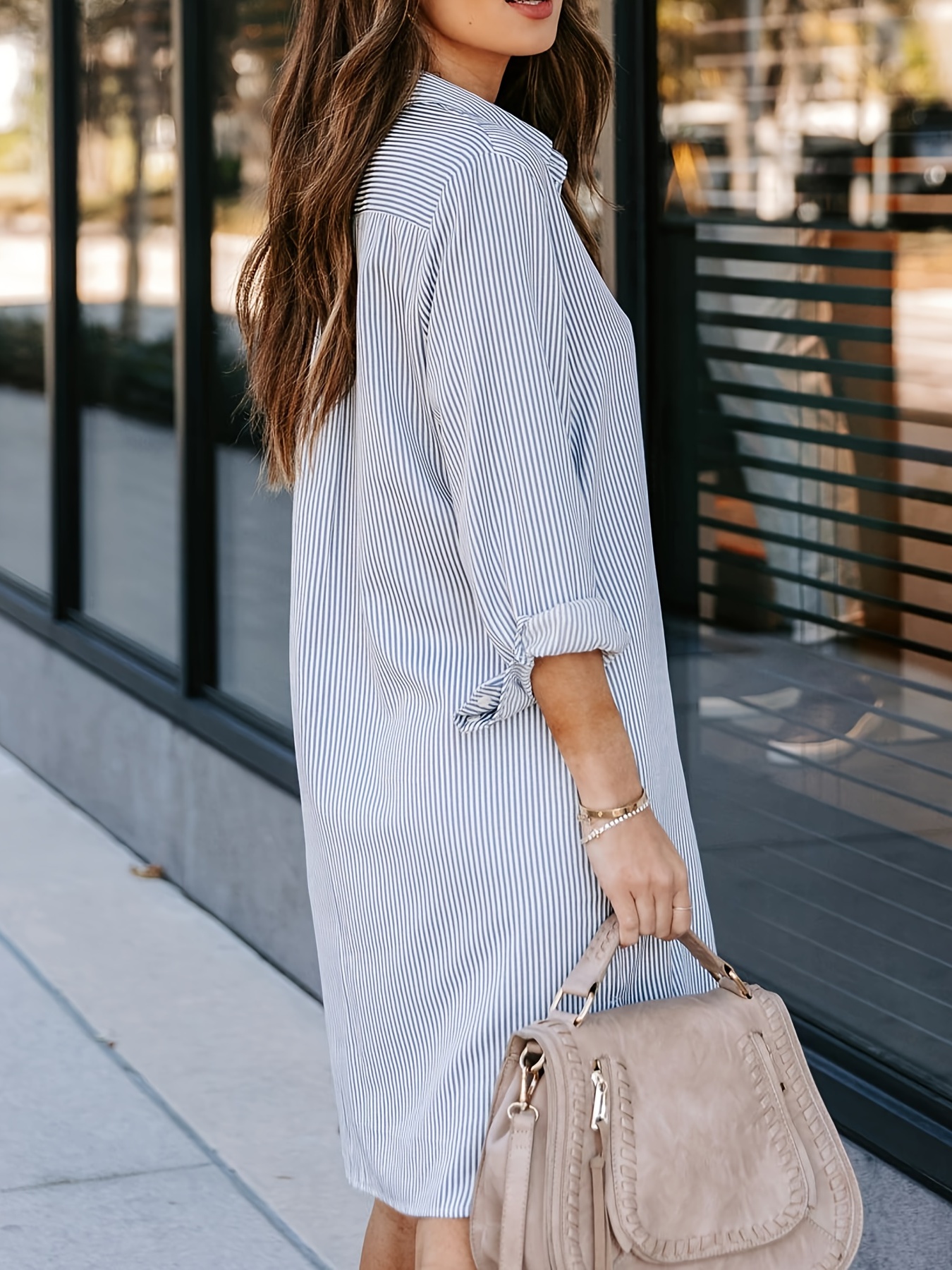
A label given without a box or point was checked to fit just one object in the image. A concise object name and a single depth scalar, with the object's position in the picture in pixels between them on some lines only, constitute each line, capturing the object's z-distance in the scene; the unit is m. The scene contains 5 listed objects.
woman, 1.87
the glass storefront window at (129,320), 5.66
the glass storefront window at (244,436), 4.89
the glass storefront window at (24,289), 6.76
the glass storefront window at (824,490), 2.86
